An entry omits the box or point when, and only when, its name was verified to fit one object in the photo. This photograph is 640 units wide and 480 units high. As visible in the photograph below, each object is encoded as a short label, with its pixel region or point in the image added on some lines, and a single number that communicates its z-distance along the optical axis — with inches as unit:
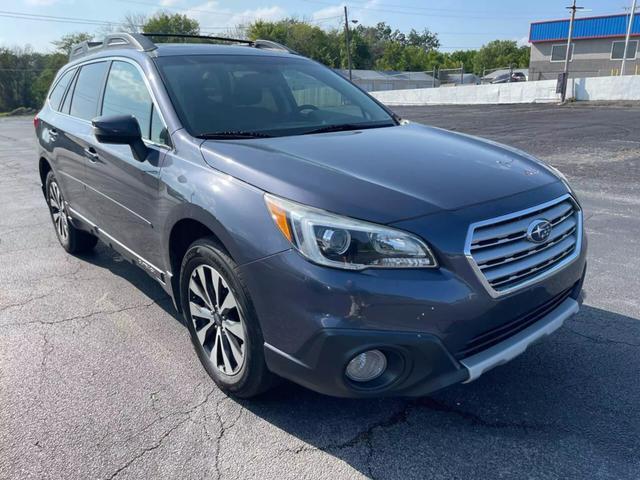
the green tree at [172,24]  3116.6
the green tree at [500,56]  3740.2
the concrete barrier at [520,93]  1064.8
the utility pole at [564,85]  1083.3
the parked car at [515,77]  1908.2
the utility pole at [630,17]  1477.4
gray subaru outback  85.0
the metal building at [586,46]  1763.0
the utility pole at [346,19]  2028.8
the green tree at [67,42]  2817.4
